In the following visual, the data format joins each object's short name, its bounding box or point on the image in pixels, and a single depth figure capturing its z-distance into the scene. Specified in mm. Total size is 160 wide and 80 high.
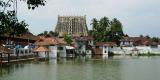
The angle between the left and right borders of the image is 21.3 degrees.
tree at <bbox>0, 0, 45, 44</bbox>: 14617
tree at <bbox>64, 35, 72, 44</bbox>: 94400
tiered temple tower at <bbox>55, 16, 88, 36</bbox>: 155000
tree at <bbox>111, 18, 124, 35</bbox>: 107000
